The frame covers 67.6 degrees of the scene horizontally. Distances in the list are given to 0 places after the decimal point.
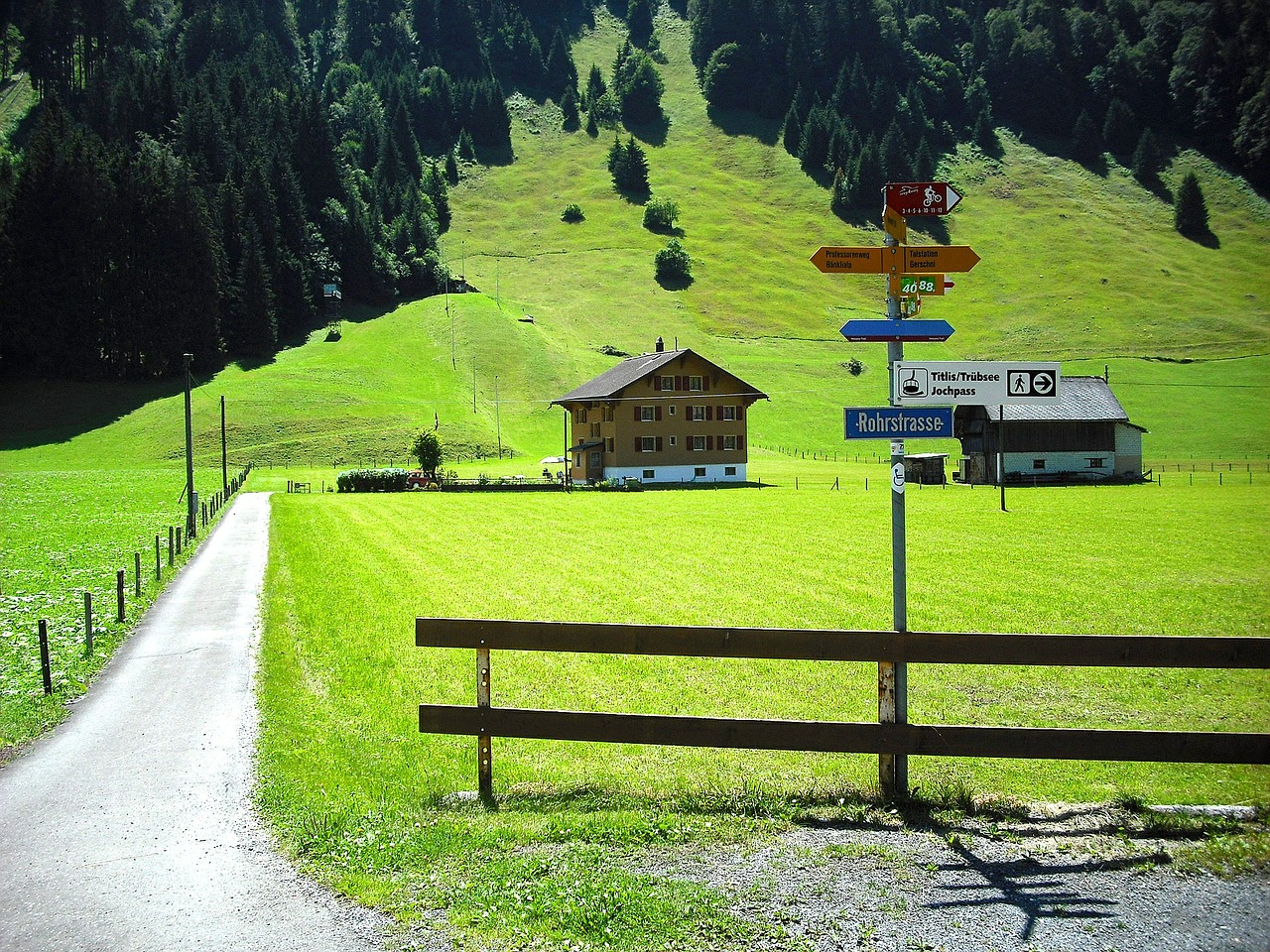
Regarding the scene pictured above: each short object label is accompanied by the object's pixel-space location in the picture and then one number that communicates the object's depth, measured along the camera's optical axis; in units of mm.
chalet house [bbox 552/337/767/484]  79500
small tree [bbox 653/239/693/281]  172250
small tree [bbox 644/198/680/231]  196875
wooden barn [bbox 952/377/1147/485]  72062
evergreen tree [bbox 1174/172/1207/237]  194625
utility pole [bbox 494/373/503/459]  106625
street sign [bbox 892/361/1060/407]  8500
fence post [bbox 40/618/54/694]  13531
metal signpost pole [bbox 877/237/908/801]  8383
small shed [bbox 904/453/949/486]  71875
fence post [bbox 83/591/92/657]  16562
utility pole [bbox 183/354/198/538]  38084
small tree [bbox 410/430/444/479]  76500
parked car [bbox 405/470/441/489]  73625
